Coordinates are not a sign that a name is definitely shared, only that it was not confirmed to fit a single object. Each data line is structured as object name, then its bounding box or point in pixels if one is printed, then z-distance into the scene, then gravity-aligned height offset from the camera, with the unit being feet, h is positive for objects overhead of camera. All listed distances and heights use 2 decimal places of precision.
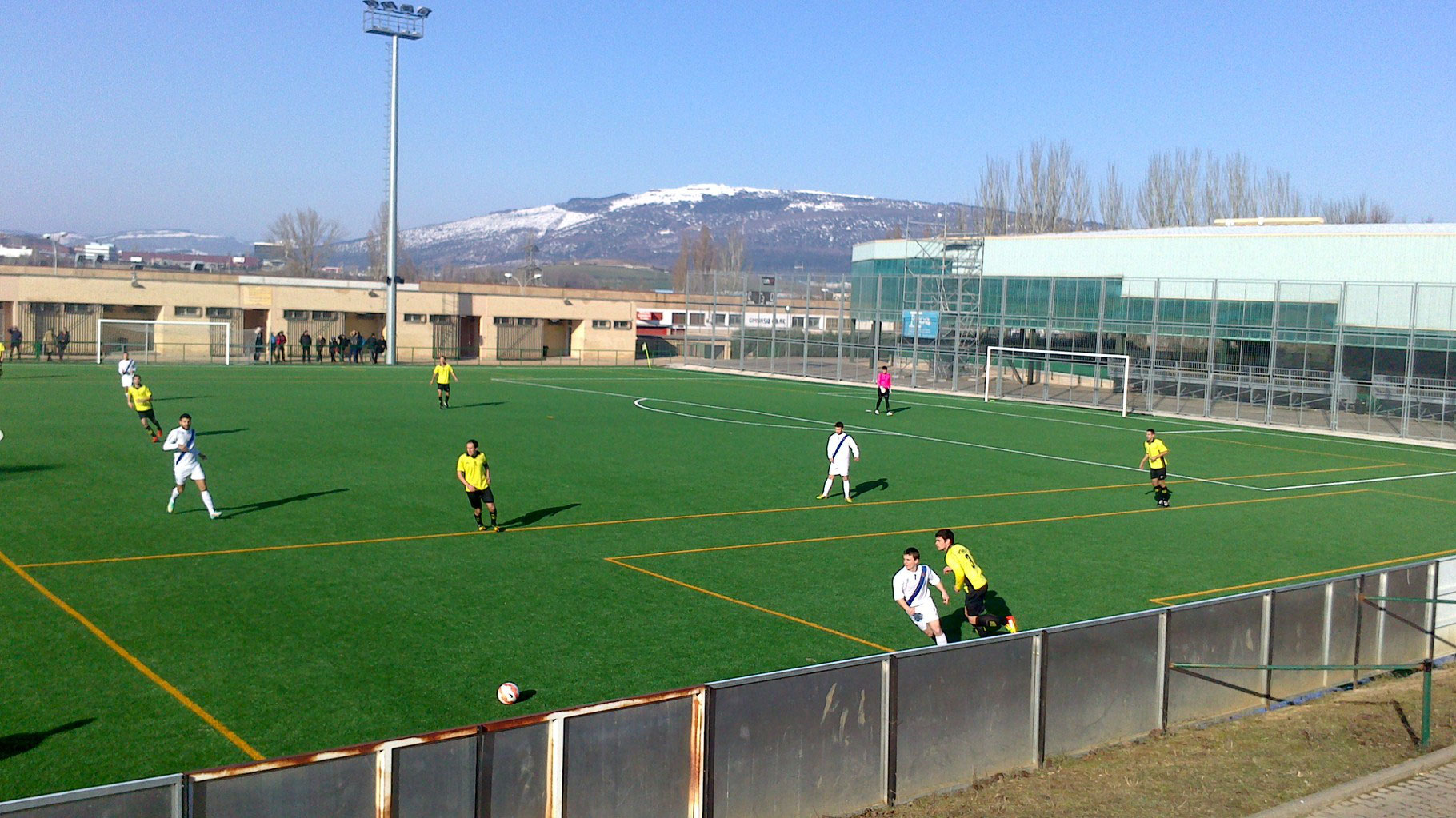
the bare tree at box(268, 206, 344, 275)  511.40 +22.02
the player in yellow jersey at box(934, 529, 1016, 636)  45.96 -10.61
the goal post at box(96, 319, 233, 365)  211.00 -10.43
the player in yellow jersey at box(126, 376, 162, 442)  94.17 -9.57
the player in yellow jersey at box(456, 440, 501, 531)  63.52 -9.80
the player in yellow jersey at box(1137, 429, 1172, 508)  80.53 -9.89
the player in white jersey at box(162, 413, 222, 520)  64.23 -9.59
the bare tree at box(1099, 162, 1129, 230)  301.63 +27.65
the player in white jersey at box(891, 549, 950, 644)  44.09 -10.76
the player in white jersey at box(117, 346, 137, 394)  103.13 -7.71
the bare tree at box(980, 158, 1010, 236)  298.15 +27.83
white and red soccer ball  36.45 -12.43
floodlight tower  212.02 +33.39
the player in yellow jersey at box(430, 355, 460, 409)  129.29 -9.33
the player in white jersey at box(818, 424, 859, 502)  77.66 -9.57
